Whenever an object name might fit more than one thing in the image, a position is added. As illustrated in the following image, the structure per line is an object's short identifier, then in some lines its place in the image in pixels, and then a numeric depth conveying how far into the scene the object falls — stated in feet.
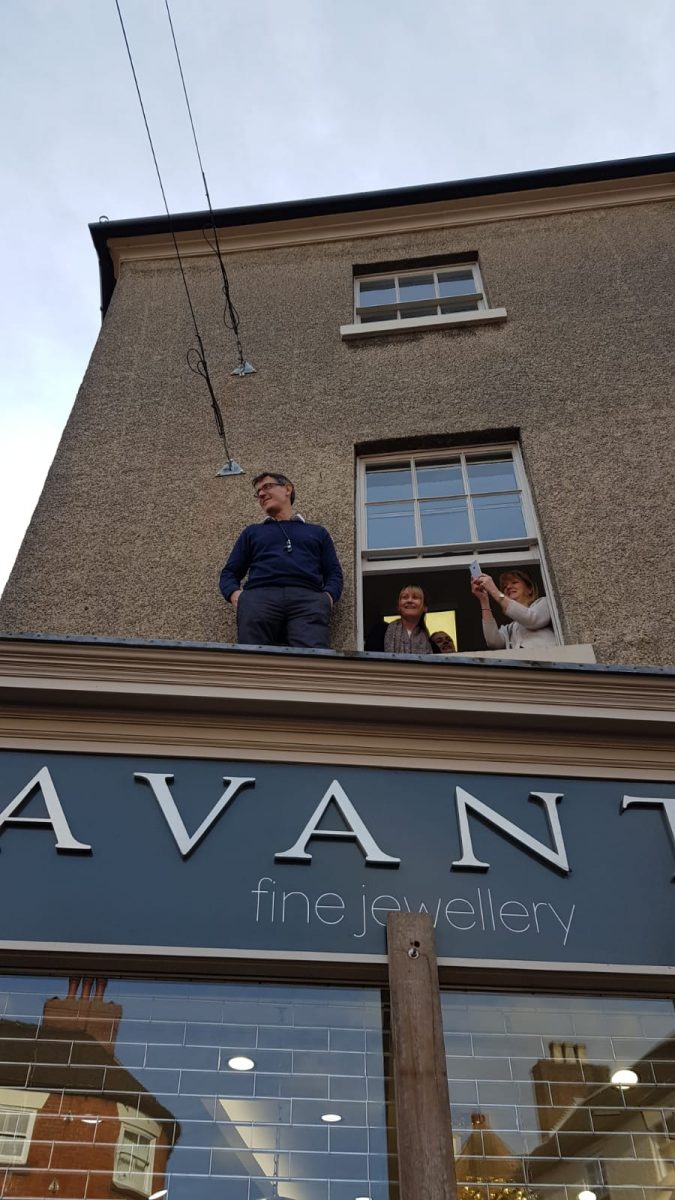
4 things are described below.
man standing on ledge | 18.85
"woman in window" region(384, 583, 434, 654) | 19.97
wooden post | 11.25
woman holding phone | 19.62
